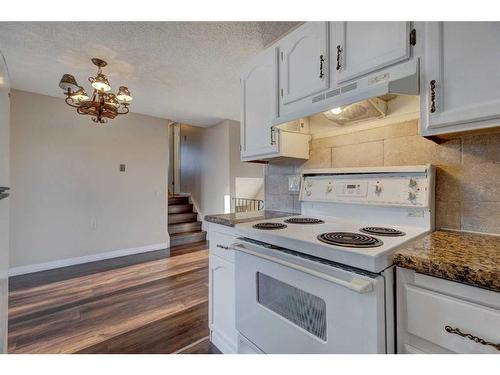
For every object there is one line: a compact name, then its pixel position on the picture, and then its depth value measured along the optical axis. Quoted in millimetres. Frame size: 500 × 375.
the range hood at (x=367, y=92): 959
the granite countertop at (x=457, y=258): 622
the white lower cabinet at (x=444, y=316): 627
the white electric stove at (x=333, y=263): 784
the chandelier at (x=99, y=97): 2062
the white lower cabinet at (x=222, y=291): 1457
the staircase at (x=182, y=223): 4543
